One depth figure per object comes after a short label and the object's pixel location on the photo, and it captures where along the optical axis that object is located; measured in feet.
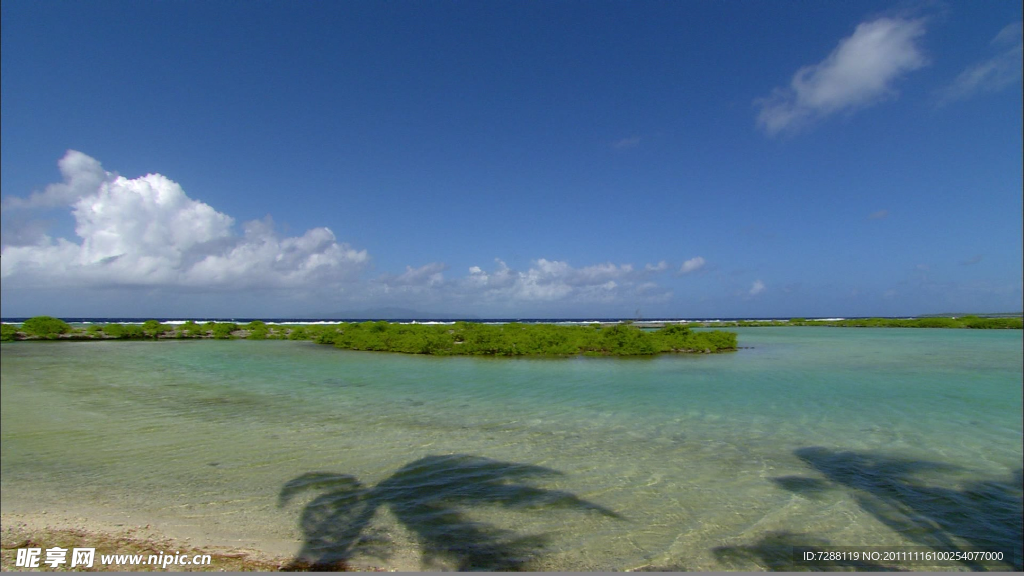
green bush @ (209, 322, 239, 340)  142.47
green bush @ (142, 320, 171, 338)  126.82
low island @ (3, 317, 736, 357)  92.38
